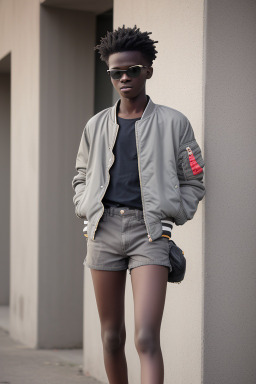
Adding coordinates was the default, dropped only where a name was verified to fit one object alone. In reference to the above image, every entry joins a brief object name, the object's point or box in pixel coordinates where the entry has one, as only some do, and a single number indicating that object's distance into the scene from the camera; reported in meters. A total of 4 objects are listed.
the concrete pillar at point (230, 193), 6.78
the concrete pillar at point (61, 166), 11.39
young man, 5.60
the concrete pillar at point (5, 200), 16.36
